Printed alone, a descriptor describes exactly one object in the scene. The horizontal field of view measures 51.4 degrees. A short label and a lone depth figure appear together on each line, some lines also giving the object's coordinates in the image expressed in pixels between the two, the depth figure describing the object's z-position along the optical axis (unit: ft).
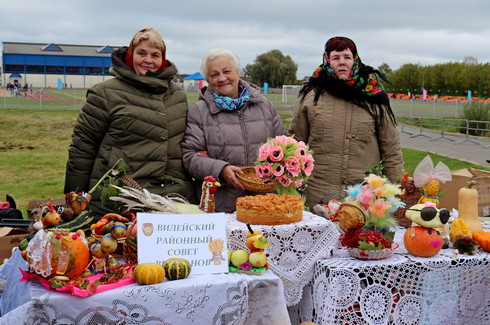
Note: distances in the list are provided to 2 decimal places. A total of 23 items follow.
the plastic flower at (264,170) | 9.63
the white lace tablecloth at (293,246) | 8.95
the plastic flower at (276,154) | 9.56
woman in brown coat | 11.96
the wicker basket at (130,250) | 7.75
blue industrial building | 221.46
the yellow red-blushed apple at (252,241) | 8.03
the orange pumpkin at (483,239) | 9.82
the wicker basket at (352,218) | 9.26
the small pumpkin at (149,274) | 7.08
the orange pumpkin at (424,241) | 9.25
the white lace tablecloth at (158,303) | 6.64
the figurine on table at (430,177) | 10.96
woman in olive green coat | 10.59
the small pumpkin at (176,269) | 7.29
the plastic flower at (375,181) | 9.42
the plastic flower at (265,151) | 9.62
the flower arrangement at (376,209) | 9.26
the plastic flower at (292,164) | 9.61
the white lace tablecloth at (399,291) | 8.71
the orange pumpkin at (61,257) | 6.73
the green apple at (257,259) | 7.85
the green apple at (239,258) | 7.86
